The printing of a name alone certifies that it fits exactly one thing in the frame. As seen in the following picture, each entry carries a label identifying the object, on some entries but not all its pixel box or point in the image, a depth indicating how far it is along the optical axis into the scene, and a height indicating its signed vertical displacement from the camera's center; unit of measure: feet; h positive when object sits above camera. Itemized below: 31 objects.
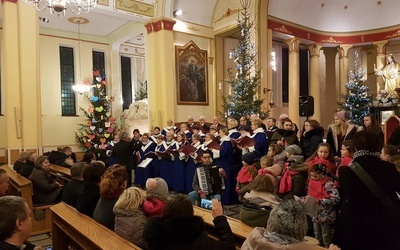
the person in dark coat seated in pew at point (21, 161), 22.70 -2.61
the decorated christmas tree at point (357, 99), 46.80 +2.60
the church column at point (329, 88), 58.56 +5.37
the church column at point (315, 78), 52.13 +6.52
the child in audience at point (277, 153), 16.42 -1.78
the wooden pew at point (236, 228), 9.04 -3.21
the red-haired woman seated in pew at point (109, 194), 10.44 -2.32
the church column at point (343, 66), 54.54 +8.71
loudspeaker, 32.30 +1.33
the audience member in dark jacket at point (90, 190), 11.88 -2.47
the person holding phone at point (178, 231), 6.60 -2.22
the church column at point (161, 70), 41.06 +6.49
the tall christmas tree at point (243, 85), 30.78 +3.26
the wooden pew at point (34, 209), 16.87 -4.68
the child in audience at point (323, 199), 11.00 -2.88
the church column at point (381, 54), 52.11 +9.99
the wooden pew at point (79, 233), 8.46 -3.26
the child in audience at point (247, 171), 17.30 -2.71
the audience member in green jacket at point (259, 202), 9.61 -2.51
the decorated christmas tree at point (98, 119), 44.70 +0.50
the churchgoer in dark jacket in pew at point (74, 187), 14.32 -2.83
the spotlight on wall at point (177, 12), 41.82 +13.92
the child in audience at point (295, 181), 13.83 -2.67
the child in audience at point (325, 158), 13.94 -1.71
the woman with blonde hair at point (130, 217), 9.07 -2.66
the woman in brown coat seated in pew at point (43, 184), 18.49 -3.43
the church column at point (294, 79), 48.26 +5.97
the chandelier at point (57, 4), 22.88 +8.46
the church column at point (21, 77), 31.01 +4.58
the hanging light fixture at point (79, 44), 42.14 +11.99
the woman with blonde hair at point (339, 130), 19.30 -0.73
